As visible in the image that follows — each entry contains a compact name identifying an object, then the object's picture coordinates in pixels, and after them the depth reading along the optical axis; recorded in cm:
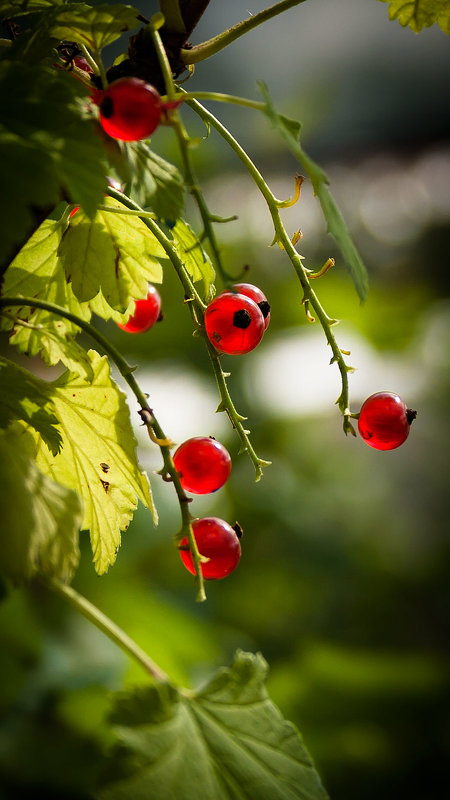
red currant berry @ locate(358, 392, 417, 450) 50
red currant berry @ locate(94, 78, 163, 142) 46
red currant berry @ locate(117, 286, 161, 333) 51
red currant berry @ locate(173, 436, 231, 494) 49
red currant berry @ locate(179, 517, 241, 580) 48
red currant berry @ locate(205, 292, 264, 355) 48
